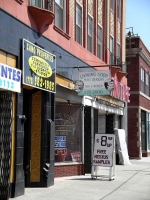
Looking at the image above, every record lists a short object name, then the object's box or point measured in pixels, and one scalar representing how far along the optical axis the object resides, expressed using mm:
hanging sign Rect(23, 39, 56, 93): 10633
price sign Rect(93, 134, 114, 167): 14133
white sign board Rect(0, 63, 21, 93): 9242
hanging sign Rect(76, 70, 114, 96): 14156
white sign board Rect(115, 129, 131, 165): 22156
